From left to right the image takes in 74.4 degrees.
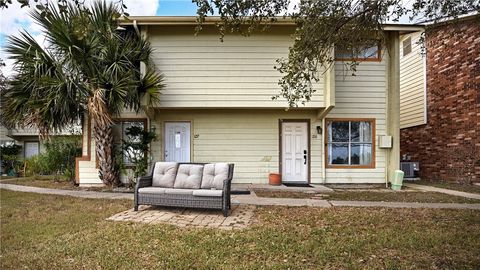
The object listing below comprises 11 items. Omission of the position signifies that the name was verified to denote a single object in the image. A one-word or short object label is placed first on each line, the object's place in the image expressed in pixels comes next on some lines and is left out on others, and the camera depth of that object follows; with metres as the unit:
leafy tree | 5.20
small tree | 9.64
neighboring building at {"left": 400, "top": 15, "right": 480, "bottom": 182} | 10.68
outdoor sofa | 6.07
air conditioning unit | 12.38
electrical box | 10.09
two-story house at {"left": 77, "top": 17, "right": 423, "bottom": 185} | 9.68
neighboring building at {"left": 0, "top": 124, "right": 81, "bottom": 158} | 19.00
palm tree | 8.13
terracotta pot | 10.22
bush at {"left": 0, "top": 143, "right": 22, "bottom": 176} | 16.56
